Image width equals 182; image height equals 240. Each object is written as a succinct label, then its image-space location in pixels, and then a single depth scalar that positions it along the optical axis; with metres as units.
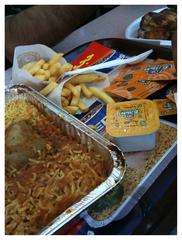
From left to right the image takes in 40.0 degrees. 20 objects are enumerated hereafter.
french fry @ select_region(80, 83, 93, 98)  0.35
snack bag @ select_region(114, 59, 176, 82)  0.35
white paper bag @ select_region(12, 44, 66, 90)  0.37
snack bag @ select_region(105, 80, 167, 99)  0.33
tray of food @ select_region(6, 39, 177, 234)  0.25
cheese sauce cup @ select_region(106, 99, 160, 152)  0.27
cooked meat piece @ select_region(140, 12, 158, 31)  0.42
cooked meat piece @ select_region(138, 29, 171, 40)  0.41
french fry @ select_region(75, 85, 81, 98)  0.34
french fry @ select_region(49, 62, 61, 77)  0.37
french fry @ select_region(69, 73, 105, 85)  0.36
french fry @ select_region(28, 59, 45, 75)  0.37
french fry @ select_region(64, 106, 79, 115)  0.33
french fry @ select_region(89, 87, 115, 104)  0.34
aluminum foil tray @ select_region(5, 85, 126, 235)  0.23
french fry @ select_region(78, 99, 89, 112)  0.34
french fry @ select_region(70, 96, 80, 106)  0.34
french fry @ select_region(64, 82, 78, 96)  0.34
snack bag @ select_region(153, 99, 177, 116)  0.31
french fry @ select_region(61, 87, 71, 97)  0.34
